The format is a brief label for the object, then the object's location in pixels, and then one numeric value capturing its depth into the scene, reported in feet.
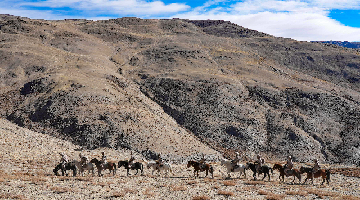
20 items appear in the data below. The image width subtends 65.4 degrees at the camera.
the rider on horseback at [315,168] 80.23
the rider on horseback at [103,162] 79.15
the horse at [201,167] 83.64
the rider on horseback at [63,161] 74.86
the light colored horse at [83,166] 77.20
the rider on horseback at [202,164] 83.71
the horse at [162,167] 85.44
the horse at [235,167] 84.23
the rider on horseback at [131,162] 84.84
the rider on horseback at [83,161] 77.95
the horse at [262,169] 82.70
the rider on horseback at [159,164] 85.81
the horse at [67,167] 74.74
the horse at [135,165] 85.33
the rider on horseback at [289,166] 84.08
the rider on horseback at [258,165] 83.40
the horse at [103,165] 78.54
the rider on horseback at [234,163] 85.05
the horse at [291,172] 81.56
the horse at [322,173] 81.30
